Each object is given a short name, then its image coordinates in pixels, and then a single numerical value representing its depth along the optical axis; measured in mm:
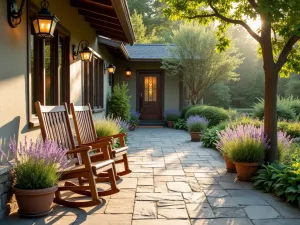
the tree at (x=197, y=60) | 12430
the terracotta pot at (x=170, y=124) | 12773
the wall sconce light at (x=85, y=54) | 6331
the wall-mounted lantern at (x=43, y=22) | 3574
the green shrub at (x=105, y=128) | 6348
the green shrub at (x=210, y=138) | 7638
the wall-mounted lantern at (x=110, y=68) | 10367
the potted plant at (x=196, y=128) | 8867
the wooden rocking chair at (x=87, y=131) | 4520
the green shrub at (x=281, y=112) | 9188
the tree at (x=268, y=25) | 4012
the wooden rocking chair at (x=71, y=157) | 3316
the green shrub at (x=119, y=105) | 10203
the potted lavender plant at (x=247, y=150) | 4559
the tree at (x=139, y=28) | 21550
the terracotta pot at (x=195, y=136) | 8852
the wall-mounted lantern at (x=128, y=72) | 12992
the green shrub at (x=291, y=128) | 7484
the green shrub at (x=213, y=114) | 10250
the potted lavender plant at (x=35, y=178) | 3035
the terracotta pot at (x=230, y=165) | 5125
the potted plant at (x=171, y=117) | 12820
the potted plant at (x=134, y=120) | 11709
